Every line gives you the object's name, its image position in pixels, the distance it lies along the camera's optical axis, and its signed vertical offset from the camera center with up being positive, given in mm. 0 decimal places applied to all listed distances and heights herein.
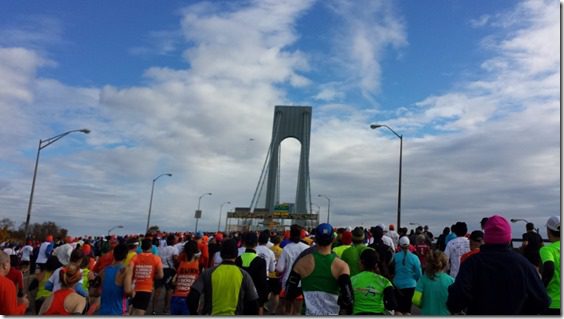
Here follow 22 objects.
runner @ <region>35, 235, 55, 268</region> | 13156 -700
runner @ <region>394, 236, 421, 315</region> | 7805 -312
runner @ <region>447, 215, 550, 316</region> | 3920 -210
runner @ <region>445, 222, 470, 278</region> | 8422 +106
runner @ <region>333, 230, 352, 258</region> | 8084 +104
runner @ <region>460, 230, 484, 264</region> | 7473 +245
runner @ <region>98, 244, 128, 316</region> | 6535 -763
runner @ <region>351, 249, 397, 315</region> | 5203 -470
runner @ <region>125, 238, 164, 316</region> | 7887 -697
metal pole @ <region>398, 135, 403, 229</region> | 24516 +2734
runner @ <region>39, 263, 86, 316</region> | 4965 -738
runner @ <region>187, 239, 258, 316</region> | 4949 -526
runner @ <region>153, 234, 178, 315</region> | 10844 -586
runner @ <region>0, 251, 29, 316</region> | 4609 -697
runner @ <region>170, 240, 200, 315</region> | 7926 -625
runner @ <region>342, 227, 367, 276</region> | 7426 -71
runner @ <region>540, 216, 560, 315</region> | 5402 -107
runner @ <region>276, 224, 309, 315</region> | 7641 -160
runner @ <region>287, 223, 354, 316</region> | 5172 -358
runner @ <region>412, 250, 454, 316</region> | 5223 -367
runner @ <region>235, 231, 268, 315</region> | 6988 -401
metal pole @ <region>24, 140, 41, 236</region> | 24469 +1226
